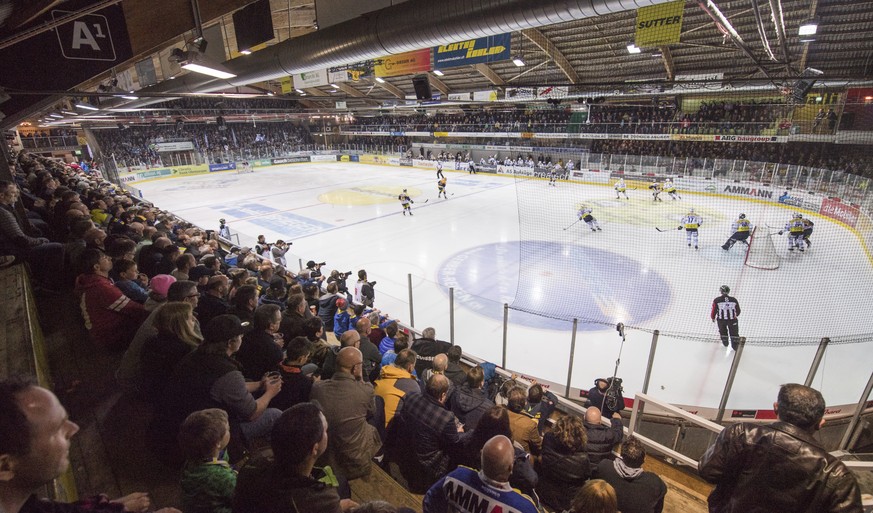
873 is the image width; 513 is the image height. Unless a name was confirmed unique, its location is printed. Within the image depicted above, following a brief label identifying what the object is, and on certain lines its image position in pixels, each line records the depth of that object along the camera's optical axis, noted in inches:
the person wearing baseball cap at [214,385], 96.2
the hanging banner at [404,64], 541.4
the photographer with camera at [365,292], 323.3
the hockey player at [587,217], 589.1
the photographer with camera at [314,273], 342.1
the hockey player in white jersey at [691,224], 515.5
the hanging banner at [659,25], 417.7
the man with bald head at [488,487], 76.5
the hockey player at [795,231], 490.6
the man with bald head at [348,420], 103.2
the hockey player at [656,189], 780.6
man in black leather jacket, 76.6
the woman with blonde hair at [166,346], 108.5
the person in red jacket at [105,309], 136.2
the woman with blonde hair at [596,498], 75.2
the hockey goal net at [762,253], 475.5
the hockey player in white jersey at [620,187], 795.4
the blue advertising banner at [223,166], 1445.6
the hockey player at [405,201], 720.3
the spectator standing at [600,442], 124.5
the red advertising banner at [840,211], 565.1
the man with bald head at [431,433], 114.5
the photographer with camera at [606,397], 184.9
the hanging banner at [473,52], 472.1
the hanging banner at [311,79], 538.9
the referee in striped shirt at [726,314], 296.4
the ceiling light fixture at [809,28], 386.0
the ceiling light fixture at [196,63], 263.3
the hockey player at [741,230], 490.9
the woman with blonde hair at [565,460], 111.3
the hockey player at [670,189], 755.7
